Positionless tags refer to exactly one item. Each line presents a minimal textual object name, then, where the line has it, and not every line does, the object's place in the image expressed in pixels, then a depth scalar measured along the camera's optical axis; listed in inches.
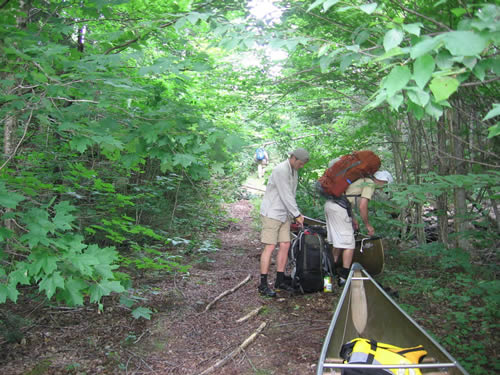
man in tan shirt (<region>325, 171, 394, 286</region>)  209.9
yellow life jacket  105.8
